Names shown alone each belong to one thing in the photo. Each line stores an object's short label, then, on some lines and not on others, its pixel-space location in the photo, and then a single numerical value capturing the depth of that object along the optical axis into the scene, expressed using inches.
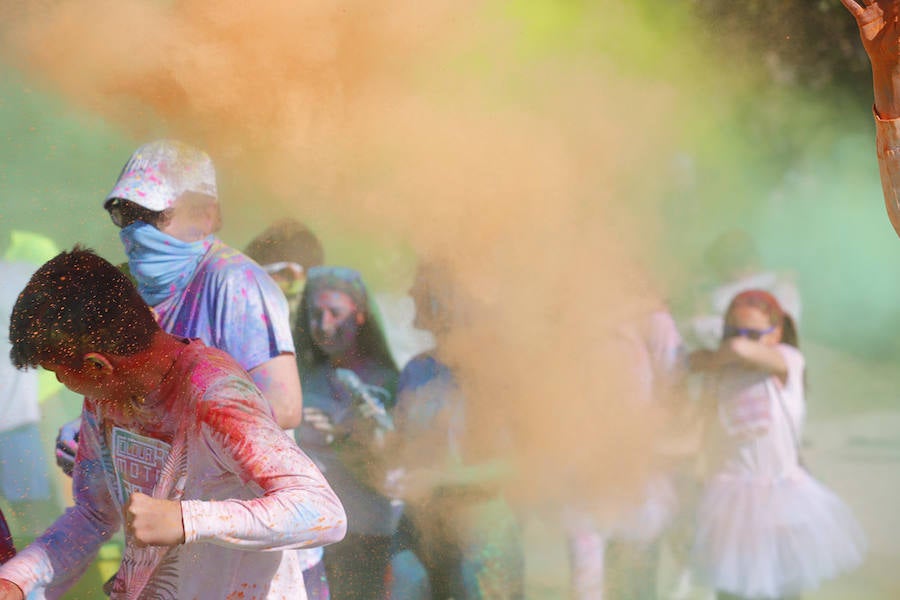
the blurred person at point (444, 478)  274.4
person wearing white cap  233.5
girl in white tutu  307.1
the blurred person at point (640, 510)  297.4
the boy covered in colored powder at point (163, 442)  160.9
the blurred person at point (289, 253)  258.4
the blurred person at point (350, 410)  264.2
